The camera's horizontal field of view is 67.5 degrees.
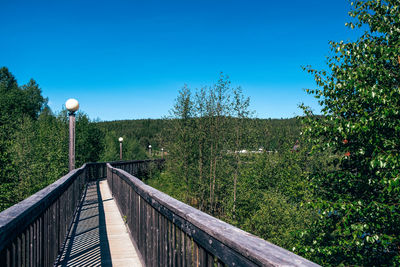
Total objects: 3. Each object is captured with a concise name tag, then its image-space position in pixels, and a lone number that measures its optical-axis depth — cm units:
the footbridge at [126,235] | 150
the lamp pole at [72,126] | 924
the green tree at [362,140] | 785
